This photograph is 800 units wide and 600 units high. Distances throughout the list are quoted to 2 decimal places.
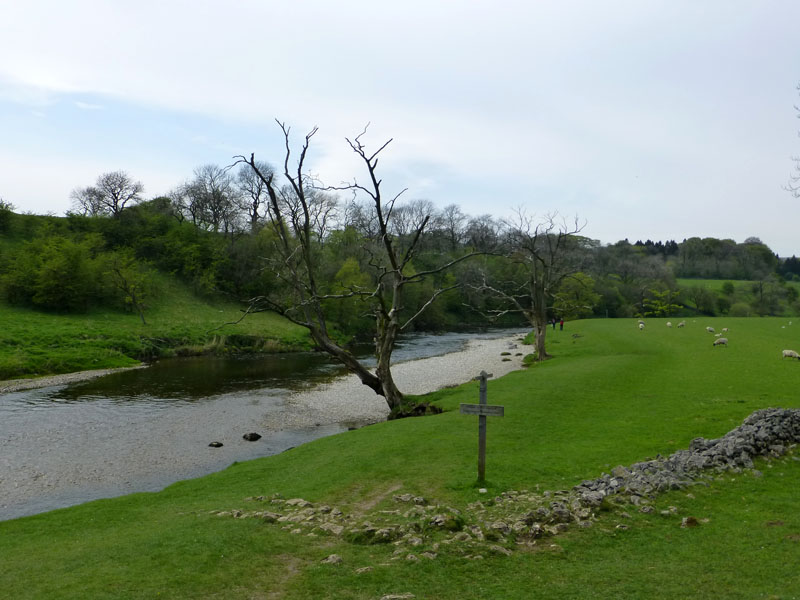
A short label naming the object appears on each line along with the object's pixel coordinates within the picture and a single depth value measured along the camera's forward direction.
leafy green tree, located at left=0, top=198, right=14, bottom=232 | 70.56
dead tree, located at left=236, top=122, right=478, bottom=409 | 23.92
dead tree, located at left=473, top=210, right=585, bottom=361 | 40.94
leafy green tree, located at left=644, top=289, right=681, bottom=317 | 103.50
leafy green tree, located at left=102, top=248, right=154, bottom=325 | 58.91
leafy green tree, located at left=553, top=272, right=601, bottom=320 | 86.81
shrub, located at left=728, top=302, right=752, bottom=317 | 108.38
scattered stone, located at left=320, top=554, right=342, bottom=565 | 8.64
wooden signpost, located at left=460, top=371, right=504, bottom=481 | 12.32
